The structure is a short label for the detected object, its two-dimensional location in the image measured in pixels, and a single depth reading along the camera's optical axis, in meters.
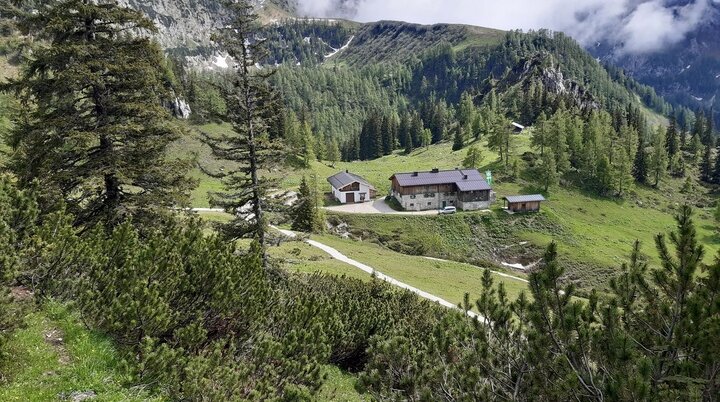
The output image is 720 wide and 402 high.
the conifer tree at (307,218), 53.38
